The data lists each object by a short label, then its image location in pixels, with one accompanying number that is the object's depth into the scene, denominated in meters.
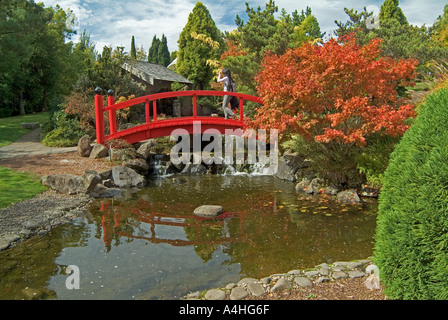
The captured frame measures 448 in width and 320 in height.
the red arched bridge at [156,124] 11.76
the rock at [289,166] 11.00
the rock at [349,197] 8.24
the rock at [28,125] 17.62
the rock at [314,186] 9.19
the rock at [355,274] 3.90
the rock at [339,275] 3.92
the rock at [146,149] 12.69
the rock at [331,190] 8.89
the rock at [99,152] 11.25
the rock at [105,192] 8.61
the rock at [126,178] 9.84
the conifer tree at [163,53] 50.12
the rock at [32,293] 4.11
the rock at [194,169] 12.38
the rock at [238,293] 3.62
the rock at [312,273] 4.02
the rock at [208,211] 7.38
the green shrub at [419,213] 2.69
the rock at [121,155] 11.24
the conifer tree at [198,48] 24.39
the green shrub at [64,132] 13.30
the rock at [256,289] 3.65
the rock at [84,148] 11.50
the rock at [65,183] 8.24
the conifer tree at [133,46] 47.84
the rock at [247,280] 4.10
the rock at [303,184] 9.62
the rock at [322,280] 3.84
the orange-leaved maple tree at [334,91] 7.98
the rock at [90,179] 8.44
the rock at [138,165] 11.27
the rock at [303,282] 3.76
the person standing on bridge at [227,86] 12.38
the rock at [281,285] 3.70
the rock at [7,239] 5.41
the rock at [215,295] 3.68
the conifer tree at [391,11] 29.55
